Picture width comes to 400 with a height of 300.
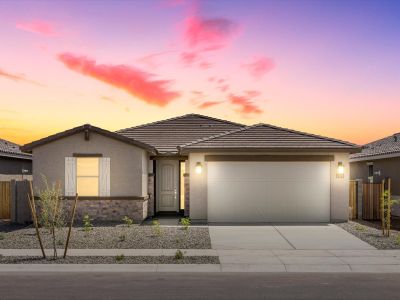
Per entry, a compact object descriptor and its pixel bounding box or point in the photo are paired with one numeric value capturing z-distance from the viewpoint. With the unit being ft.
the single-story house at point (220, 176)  69.10
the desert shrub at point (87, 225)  60.28
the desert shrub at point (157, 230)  57.00
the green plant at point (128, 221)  65.40
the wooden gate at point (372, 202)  75.10
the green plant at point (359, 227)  62.28
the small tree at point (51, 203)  45.29
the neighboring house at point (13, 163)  90.17
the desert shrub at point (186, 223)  60.91
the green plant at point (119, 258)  43.26
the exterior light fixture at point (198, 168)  68.54
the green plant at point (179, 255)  43.57
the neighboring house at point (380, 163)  82.77
